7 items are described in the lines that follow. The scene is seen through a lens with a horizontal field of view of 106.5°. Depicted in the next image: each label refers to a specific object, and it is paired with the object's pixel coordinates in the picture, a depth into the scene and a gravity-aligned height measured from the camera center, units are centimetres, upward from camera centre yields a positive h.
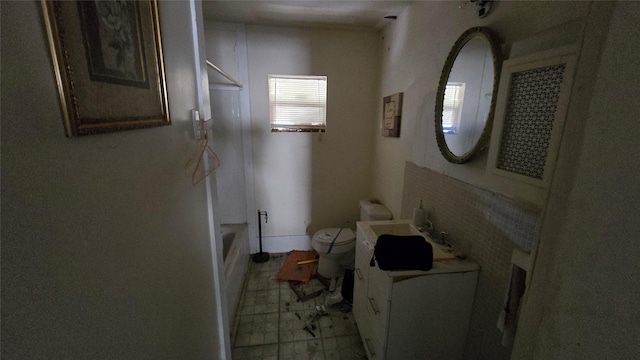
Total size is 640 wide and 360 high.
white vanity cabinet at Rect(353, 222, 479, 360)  109 -83
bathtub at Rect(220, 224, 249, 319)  172 -107
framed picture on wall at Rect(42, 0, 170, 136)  39 +12
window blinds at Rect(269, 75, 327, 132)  235 +26
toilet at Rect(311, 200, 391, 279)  211 -100
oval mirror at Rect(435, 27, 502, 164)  100 +17
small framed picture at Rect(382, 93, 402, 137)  186 +13
